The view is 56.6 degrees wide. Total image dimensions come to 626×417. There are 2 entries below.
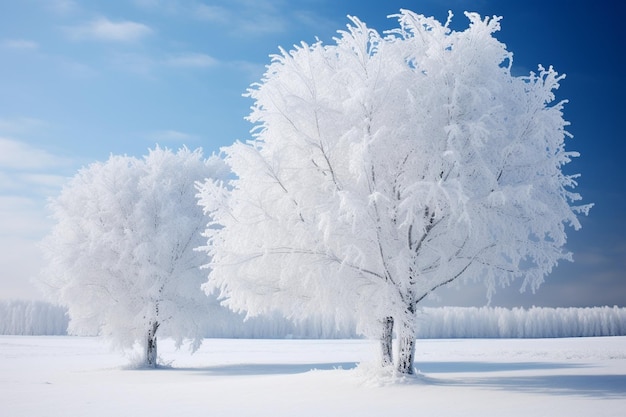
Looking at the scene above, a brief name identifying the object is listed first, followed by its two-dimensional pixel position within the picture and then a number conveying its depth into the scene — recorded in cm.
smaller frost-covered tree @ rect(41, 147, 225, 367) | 3042
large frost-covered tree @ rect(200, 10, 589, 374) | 1695
